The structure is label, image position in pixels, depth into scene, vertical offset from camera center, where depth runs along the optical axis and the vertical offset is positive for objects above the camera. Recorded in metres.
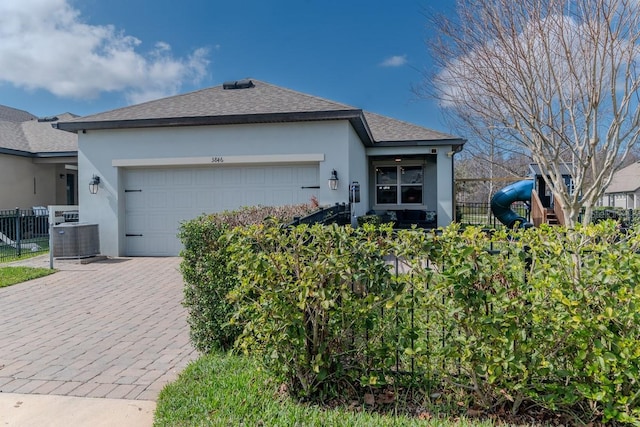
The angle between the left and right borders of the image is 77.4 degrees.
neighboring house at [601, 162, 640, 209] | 29.14 +1.65
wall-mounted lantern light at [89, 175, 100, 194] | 10.61 +0.81
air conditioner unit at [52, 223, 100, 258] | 9.55 -0.63
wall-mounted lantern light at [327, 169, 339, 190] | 9.79 +0.79
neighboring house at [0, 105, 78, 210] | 14.62 +2.02
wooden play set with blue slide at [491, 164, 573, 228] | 12.43 +0.42
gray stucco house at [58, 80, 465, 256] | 9.93 +1.41
